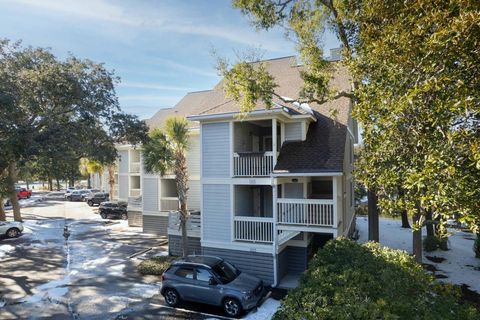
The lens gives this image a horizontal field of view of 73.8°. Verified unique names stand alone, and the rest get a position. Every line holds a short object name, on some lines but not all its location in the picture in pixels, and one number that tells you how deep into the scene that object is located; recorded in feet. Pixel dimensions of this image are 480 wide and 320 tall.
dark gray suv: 37.19
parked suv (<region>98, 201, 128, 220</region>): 102.78
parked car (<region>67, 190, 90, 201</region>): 167.84
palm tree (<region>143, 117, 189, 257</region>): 53.01
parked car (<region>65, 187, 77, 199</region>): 171.44
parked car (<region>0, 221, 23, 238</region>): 79.10
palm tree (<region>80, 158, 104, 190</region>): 146.27
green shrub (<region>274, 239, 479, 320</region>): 17.97
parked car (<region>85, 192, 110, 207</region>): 141.42
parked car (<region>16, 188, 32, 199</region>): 178.70
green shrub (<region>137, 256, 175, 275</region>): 50.96
